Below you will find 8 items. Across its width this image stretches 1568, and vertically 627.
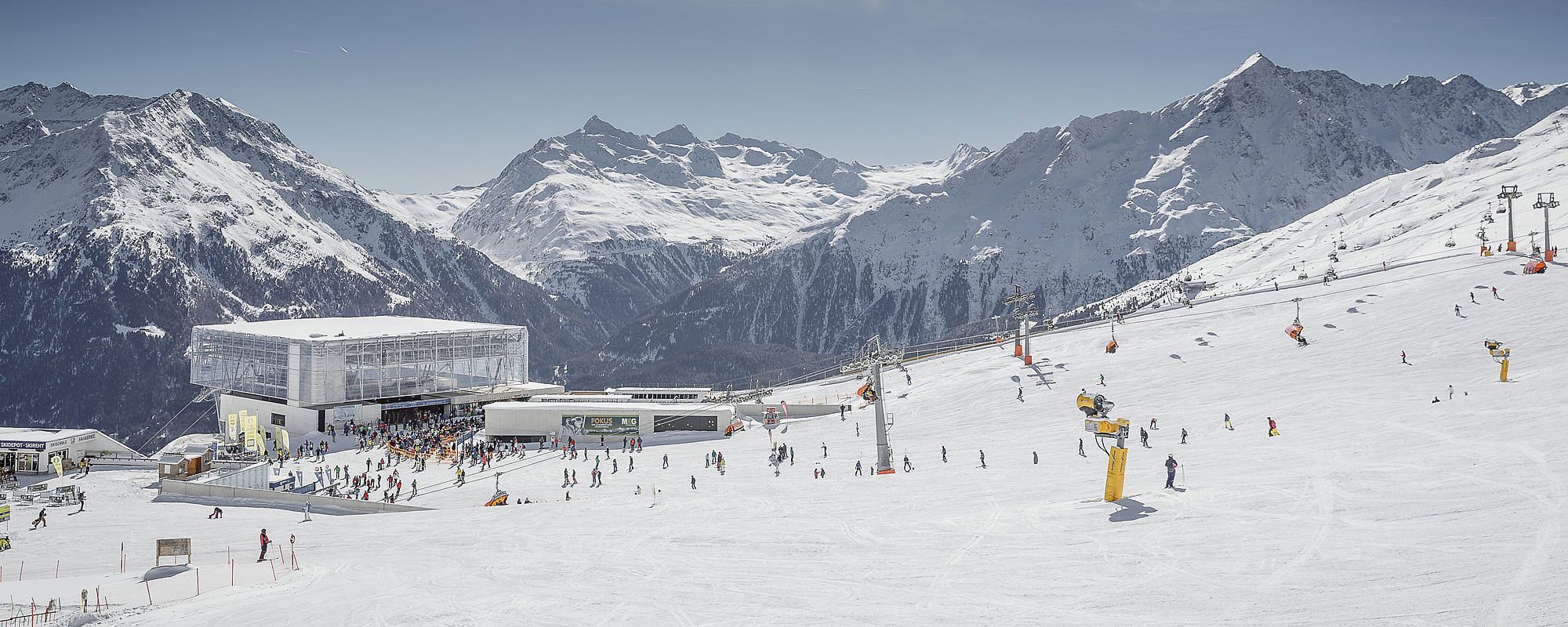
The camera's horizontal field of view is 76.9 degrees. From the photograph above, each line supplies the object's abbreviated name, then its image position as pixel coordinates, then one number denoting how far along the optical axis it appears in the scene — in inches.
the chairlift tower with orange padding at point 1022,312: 3366.1
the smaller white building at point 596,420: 2751.0
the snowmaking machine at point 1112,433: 1381.6
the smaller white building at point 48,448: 2313.0
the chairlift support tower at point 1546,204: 3296.8
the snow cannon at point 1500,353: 2030.0
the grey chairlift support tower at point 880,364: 2066.9
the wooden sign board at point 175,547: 1364.4
